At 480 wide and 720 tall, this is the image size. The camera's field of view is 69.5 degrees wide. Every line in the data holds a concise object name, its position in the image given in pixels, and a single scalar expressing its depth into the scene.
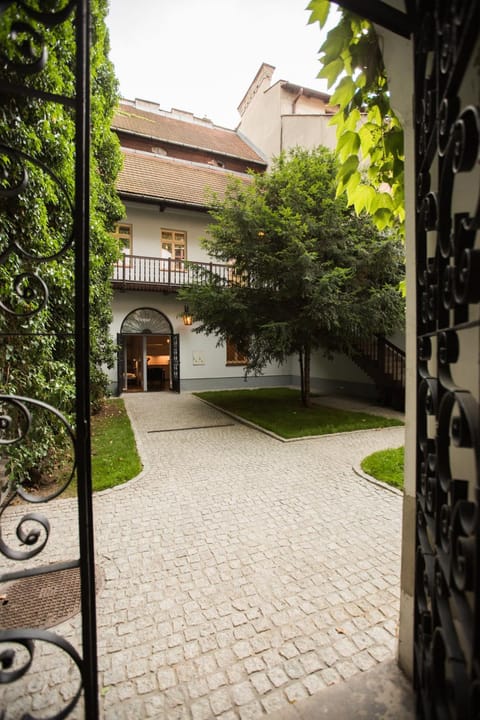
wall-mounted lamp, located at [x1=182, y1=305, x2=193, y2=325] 14.29
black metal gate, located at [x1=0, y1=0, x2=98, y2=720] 1.14
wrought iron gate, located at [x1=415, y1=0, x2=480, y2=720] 0.77
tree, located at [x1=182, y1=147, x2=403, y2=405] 8.13
